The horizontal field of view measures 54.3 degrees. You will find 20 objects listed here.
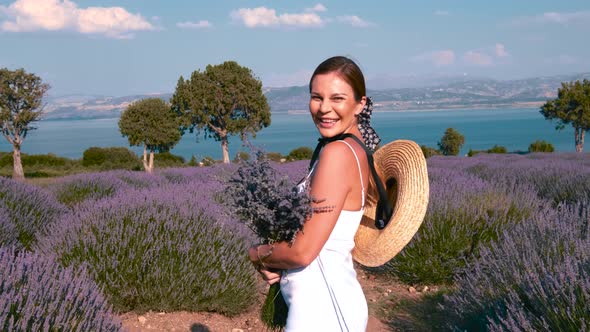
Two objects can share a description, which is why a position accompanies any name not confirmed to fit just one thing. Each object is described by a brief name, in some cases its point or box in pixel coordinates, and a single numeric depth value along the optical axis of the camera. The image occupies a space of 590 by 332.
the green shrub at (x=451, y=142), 55.81
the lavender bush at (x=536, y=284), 2.72
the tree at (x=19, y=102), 32.59
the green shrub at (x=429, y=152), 37.94
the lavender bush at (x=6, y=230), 5.66
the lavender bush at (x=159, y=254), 4.74
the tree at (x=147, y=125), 38.94
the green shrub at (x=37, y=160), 39.68
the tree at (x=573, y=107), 42.88
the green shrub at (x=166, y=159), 43.25
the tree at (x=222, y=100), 41.88
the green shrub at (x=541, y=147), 39.72
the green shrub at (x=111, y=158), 39.31
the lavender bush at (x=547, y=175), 7.71
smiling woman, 1.90
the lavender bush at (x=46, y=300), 2.62
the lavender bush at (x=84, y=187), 9.63
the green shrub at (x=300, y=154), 40.61
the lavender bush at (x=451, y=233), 6.02
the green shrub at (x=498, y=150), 38.16
